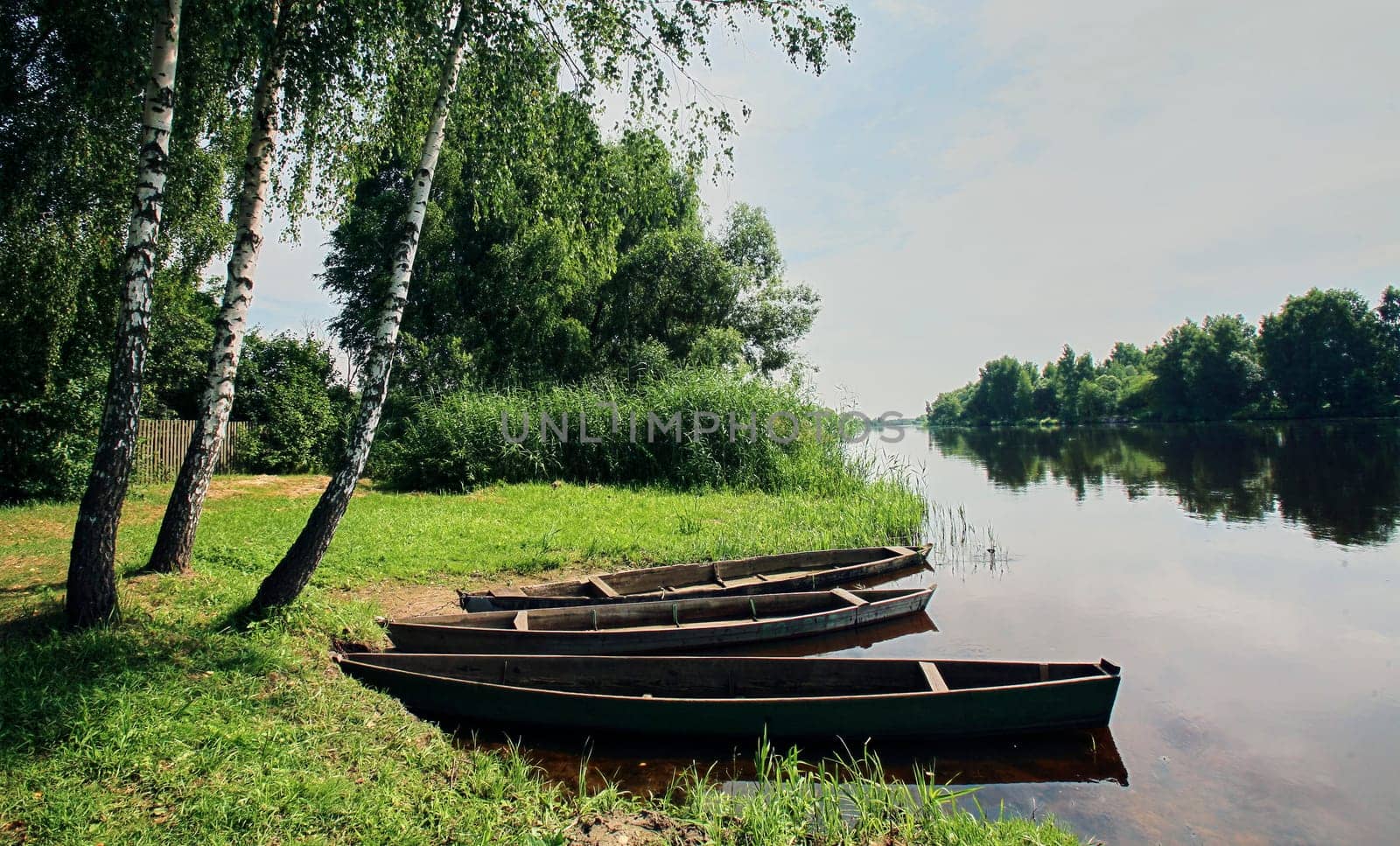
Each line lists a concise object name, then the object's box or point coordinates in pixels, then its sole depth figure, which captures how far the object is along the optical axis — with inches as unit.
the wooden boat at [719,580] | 295.4
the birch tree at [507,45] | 240.8
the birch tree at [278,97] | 250.7
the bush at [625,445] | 676.7
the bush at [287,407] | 771.4
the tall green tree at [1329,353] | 2306.8
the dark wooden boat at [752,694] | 202.8
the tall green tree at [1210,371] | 2682.1
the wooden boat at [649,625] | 250.1
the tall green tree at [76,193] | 292.8
